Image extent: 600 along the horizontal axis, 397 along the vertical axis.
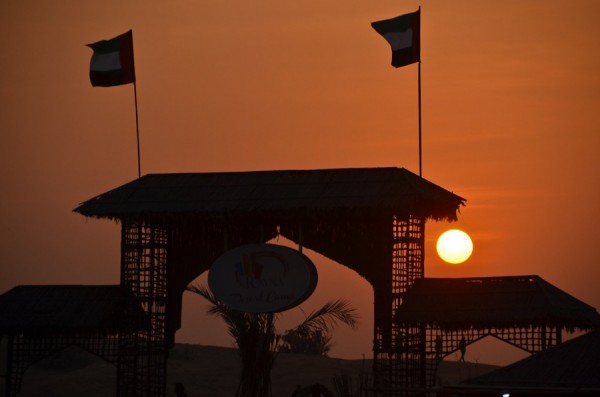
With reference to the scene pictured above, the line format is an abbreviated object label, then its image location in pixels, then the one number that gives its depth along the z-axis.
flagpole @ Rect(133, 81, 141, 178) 36.10
